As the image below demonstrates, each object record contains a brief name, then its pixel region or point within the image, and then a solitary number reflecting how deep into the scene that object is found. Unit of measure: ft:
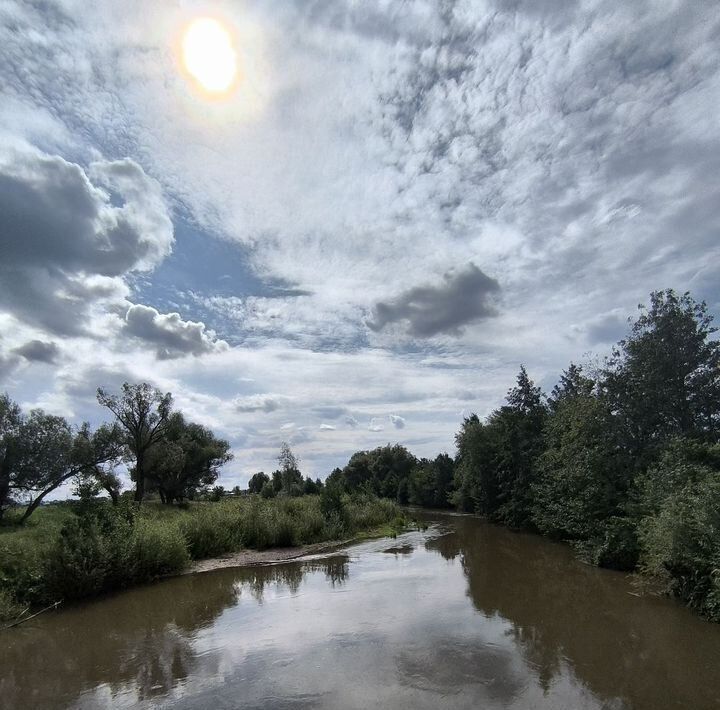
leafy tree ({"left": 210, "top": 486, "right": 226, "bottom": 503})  180.55
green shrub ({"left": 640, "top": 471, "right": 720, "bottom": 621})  39.88
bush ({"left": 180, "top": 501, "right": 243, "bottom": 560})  76.28
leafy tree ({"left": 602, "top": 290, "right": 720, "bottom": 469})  68.95
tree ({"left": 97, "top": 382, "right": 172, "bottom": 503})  136.22
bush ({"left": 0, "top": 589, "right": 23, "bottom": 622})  44.73
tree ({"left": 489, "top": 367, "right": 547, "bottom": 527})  115.44
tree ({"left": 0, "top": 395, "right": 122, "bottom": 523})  113.39
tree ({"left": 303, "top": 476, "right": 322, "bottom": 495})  264.52
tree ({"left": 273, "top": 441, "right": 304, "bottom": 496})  191.31
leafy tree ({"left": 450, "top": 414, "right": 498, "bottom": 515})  134.72
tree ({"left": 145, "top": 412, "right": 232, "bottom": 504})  160.22
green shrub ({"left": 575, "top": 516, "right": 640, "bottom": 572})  61.67
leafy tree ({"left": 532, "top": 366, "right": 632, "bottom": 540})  70.59
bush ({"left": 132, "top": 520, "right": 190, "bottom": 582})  58.80
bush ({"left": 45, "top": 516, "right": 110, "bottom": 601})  50.42
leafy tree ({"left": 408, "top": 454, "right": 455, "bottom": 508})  214.90
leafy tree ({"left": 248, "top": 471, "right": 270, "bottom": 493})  333.83
